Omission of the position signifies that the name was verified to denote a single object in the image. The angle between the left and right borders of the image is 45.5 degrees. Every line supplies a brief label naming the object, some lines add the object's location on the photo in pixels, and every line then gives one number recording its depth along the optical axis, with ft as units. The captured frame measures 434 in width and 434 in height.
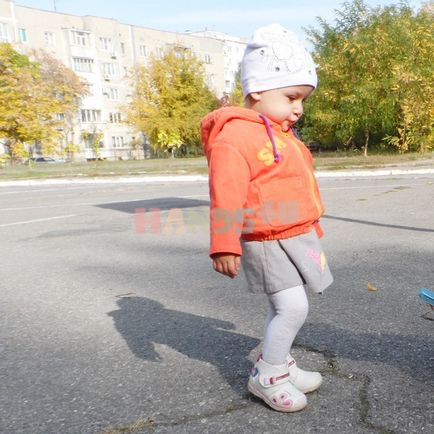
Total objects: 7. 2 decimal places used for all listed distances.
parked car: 183.19
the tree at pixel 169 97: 127.03
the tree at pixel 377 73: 73.72
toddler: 6.87
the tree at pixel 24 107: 72.43
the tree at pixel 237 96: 127.13
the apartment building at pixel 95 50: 193.98
